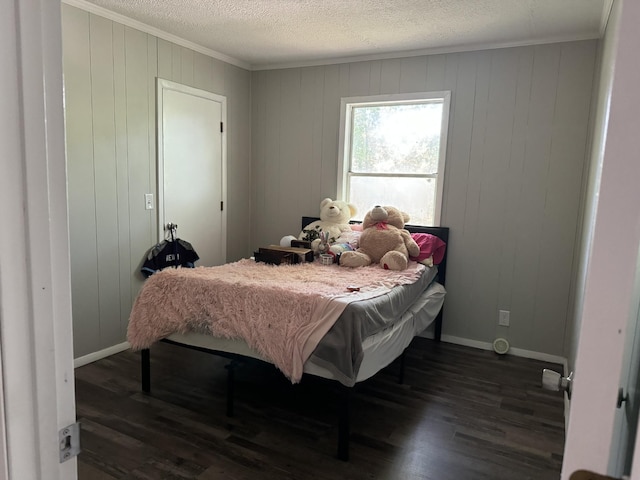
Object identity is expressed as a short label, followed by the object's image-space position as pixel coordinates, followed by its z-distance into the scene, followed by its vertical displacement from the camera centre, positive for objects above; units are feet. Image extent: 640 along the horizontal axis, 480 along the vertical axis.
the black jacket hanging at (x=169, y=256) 12.16 -2.27
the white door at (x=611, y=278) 1.62 -0.32
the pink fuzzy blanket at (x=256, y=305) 7.57 -2.28
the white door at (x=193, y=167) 12.35 +0.21
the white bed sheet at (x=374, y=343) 7.55 -3.04
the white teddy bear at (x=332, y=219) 12.71 -1.11
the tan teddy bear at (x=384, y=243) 10.96 -1.50
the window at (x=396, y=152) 12.77 +0.89
